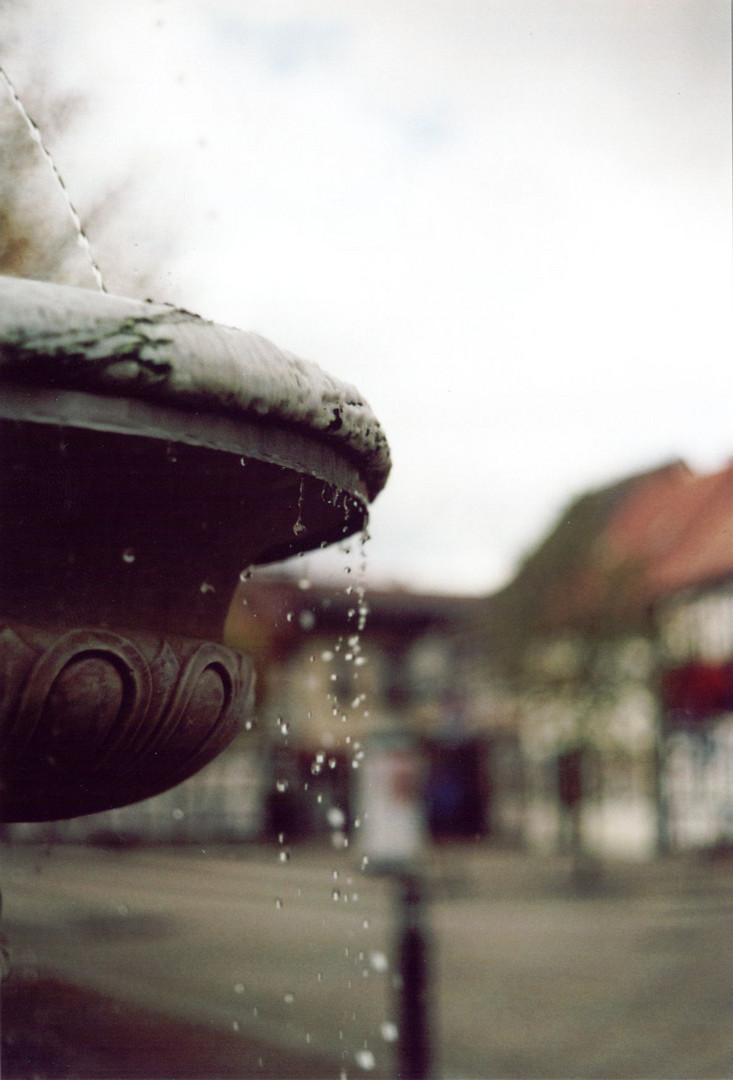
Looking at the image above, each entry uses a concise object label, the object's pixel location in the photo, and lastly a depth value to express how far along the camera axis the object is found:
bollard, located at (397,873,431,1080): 4.19
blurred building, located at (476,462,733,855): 20.66
